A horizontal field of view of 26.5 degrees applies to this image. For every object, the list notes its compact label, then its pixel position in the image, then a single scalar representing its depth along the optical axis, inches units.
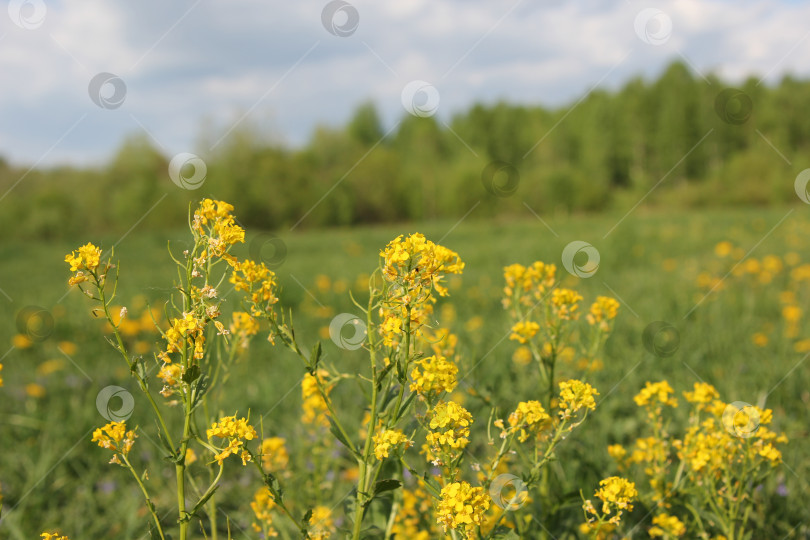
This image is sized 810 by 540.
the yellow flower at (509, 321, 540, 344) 40.3
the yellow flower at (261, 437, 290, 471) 43.7
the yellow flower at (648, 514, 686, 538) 39.7
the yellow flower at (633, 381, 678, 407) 41.3
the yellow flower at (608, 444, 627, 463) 42.4
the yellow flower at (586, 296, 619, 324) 41.9
